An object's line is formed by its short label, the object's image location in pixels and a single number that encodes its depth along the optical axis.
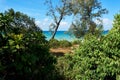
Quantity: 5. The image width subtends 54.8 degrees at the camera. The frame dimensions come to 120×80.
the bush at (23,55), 3.53
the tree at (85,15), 13.68
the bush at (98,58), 4.59
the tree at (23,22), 4.04
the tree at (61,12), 13.49
